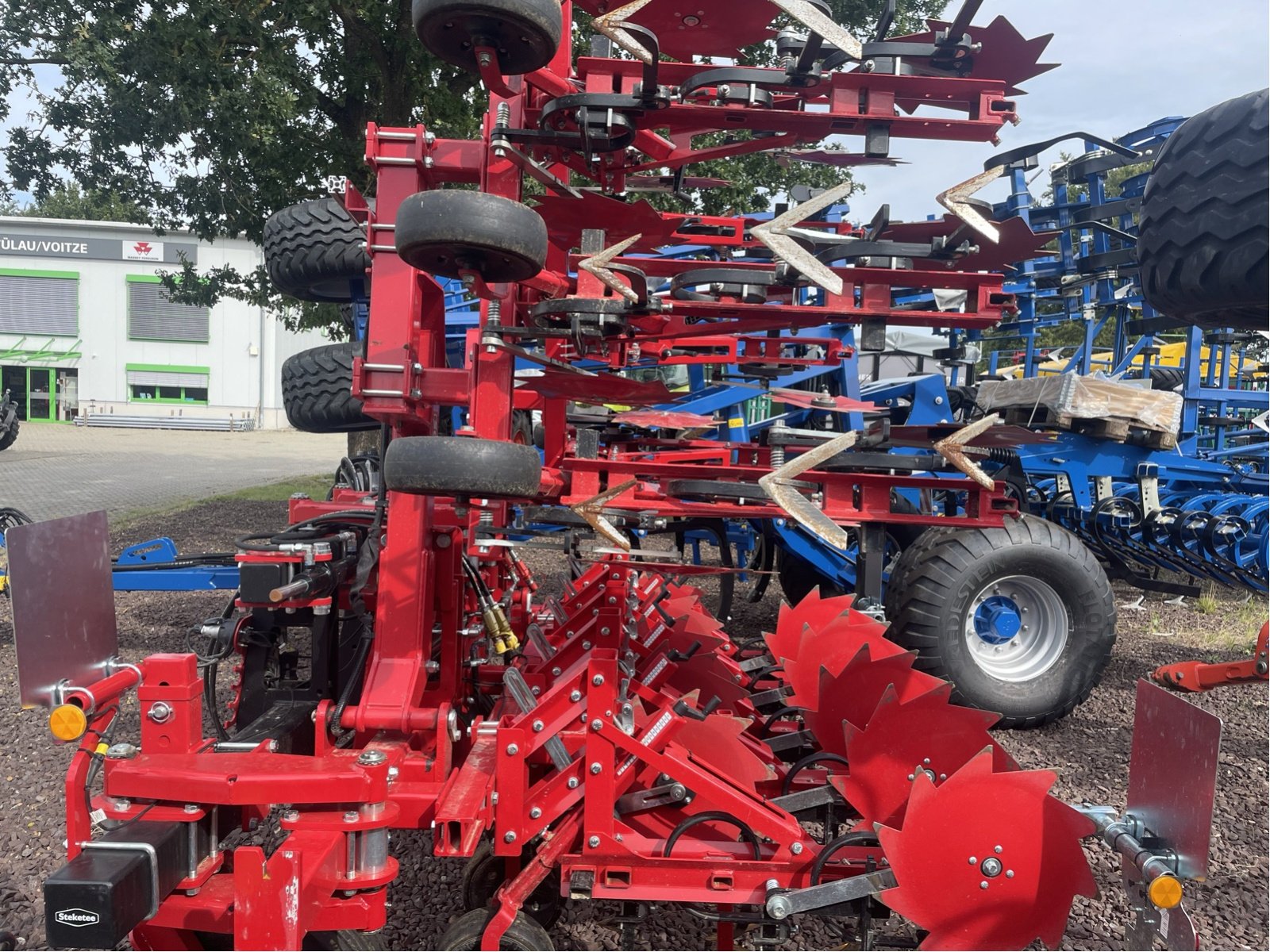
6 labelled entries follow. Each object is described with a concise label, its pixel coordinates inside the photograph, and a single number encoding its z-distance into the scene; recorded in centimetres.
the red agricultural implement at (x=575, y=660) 228
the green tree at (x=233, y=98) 777
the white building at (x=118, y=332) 3972
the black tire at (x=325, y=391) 518
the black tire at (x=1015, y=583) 490
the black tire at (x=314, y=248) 471
